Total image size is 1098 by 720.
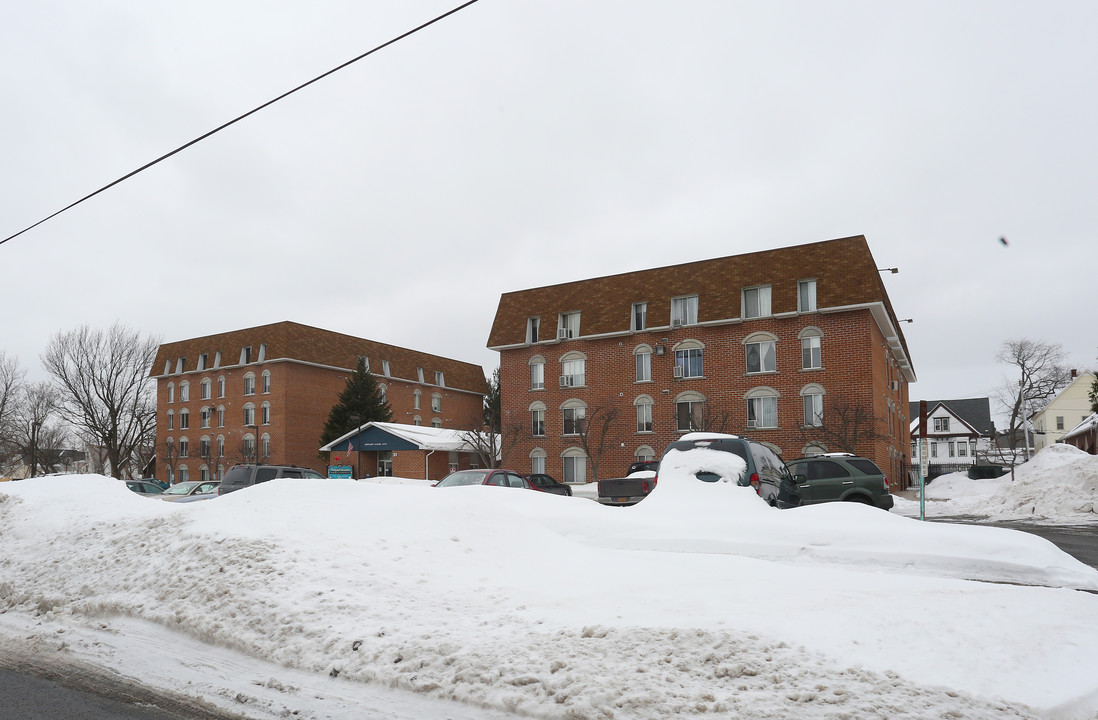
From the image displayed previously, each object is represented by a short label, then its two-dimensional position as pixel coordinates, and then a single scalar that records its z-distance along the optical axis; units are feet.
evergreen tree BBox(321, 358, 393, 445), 177.17
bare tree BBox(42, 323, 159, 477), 176.65
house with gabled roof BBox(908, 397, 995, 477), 289.94
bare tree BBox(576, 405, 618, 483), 126.00
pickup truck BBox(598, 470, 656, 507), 53.62
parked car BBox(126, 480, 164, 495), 100.94
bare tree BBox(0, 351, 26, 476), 204.03
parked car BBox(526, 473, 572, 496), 71.19
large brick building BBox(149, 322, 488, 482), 185.57
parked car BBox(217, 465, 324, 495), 68.64
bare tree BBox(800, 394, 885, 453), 105.40
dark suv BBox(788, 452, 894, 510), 63.52
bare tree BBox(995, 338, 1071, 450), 220.02
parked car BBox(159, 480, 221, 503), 77.07
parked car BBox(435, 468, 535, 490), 57.67
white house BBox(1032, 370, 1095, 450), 259.19
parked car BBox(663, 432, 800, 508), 39.70
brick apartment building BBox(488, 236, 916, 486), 110.42
